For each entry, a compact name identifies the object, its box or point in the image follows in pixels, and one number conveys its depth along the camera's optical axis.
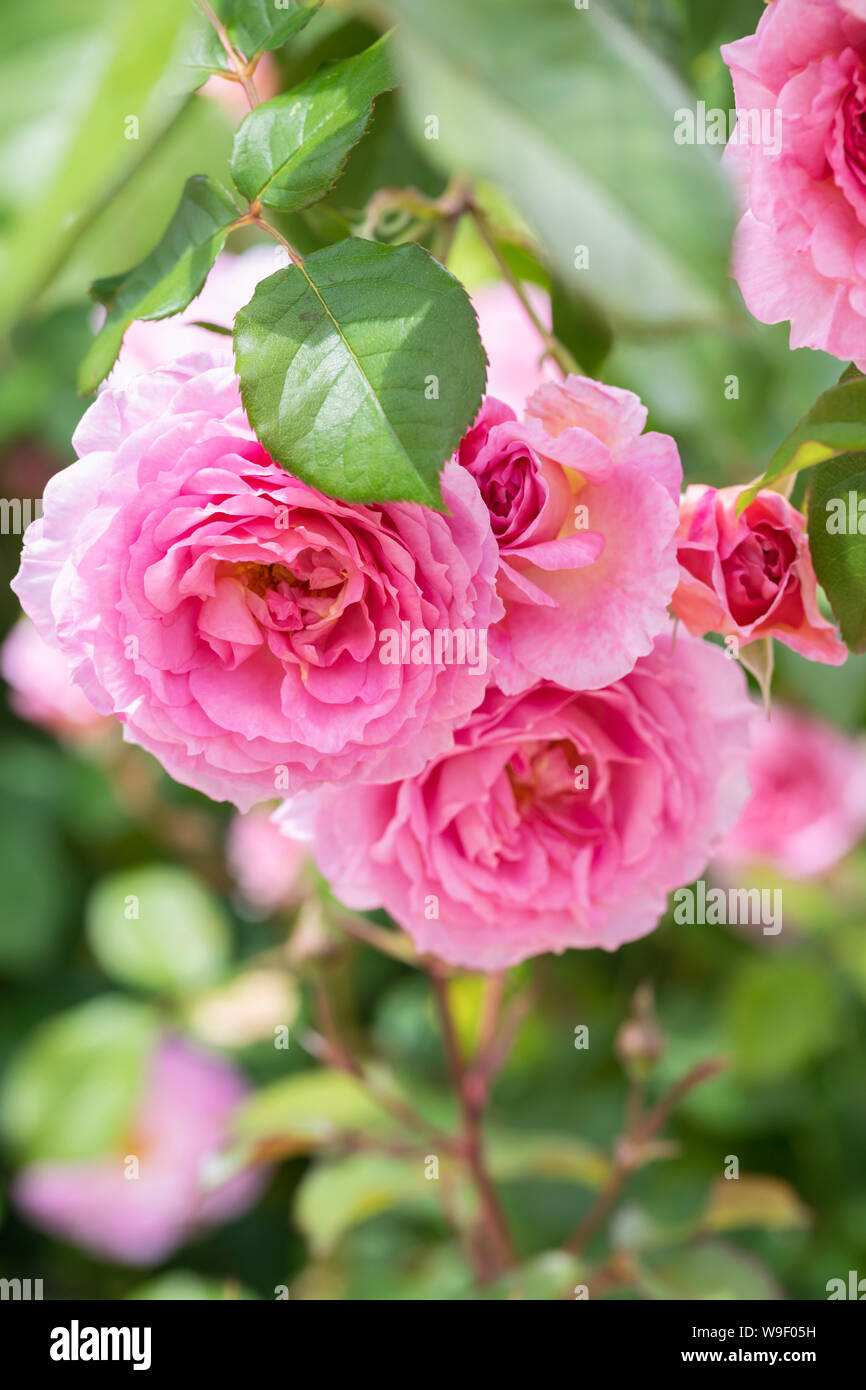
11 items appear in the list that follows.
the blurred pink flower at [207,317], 0.67
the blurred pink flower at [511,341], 0.77
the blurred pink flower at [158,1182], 1.11
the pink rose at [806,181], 0.60
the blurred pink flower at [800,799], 1.18
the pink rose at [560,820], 0.64
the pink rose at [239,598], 0.59
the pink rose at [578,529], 0.60
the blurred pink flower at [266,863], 1.11
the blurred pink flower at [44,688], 1.09
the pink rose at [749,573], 0.61
